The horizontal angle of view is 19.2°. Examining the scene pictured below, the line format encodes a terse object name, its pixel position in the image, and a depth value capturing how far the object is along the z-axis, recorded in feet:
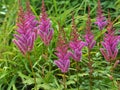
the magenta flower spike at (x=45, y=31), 8.72
